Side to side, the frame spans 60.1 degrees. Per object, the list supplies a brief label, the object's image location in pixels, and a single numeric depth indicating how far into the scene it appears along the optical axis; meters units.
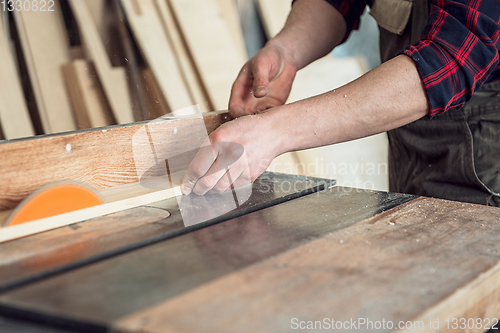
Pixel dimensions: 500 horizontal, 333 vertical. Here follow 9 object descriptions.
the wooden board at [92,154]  1.00
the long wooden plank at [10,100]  2.24
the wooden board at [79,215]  0.87
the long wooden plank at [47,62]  2.33
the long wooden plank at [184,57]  2.64
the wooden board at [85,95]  2.40
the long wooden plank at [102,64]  2.46
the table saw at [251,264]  0.54
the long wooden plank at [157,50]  2.55
